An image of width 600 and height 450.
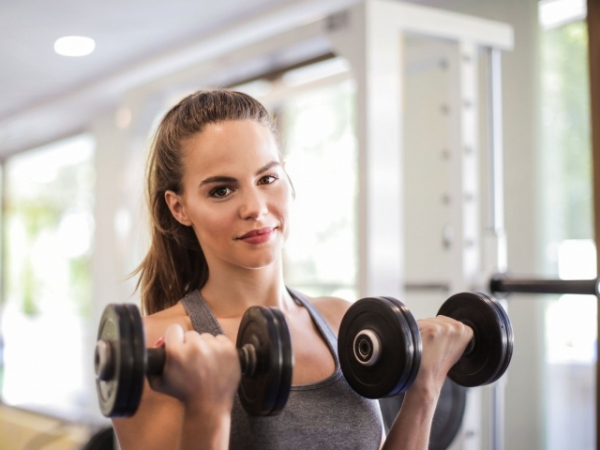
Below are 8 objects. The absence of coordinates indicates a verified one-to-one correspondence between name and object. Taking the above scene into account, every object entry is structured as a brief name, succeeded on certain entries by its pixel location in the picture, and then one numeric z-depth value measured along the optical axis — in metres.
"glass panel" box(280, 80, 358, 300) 4.09
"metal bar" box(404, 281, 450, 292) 2.47
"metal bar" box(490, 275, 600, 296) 1.95
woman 1.10
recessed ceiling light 3.89
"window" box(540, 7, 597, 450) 3.04
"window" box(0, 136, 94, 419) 6.18
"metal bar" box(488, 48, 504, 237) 2.34
